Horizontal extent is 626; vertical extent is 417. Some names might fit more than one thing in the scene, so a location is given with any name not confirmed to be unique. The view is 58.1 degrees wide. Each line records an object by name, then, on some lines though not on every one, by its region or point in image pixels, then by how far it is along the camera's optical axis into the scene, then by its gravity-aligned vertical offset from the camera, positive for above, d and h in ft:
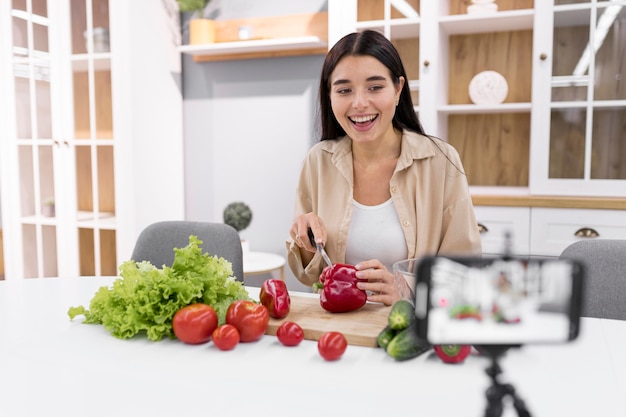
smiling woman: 5.53 -0.24
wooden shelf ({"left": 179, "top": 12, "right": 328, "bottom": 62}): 9.99 +2.14
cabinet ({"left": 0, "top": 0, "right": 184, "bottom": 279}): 10.15 +0.55
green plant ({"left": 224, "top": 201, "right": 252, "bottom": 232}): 9.85 -1.03
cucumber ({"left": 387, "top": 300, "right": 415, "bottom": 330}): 3.25 -0.92
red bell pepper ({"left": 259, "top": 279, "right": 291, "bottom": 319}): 3.85 -0.98
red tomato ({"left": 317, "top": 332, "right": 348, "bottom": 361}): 3.21 -1.08
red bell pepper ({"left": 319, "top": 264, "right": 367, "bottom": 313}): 3.93 -0.95
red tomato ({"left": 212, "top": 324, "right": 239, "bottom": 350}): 3.37 -1.08
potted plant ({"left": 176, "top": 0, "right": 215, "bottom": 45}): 10.44 +2.46
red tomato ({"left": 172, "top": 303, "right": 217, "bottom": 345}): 3.43 -1.02
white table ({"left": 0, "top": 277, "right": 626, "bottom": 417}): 2.67 -1.17
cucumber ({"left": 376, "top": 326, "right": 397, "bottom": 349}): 3.30 -1.06
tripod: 1.80 -0.76
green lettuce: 3.56 -0.90
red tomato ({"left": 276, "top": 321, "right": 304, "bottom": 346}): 3.46 -1.09
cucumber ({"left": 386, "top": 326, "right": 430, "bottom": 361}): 3.15 -1.07
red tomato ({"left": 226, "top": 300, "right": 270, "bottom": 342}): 3.48 -1.01
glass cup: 3.52 -0.77
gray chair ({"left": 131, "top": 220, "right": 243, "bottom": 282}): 5.89 -0.90
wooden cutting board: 3.50 -1.11
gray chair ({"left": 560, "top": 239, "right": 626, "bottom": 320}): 4.57 -1.00
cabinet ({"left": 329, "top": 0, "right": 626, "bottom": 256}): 8.27 +1.04
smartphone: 1.68 -0.44
